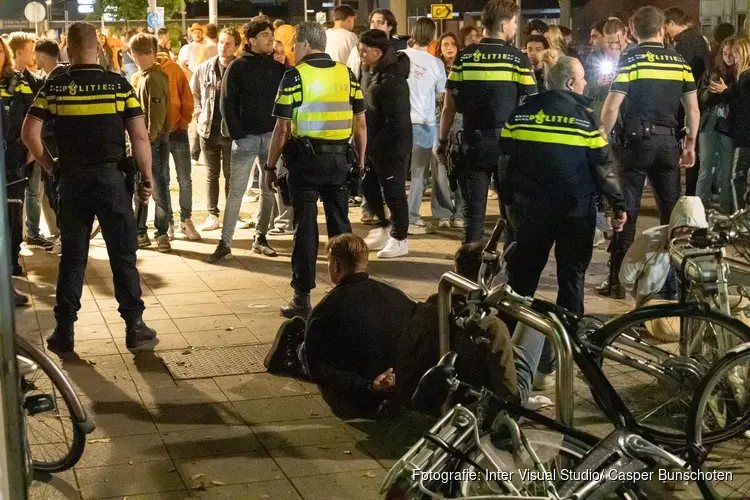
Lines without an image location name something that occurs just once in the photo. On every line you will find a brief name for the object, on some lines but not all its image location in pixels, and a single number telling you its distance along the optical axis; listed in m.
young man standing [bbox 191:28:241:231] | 11.48
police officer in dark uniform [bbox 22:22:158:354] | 7.13
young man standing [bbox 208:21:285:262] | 10.25
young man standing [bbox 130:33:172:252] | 10.36
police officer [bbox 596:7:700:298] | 8.46
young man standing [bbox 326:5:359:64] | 13.09
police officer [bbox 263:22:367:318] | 8.14
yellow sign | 26.14
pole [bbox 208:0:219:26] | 32.80
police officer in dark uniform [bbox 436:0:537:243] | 8.97
